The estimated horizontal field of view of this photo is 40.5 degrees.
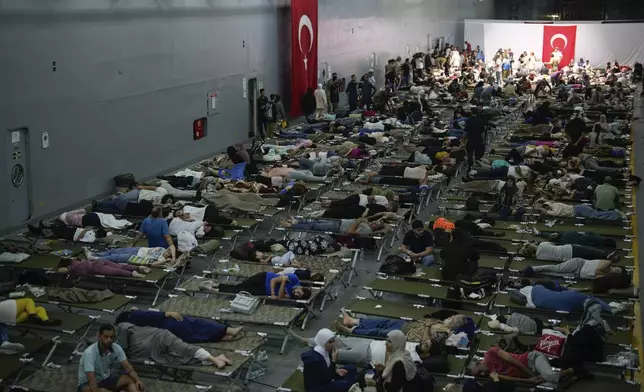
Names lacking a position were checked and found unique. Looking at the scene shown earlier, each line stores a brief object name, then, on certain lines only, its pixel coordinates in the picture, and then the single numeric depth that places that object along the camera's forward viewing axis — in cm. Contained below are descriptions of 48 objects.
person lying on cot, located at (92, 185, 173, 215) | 1541
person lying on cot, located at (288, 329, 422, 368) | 923
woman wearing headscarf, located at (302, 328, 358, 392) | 852
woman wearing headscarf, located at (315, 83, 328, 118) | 2708
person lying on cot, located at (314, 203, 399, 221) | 1437
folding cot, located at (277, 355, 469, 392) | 865
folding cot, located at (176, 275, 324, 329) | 1086
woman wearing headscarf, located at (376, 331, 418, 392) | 814
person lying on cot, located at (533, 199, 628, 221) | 1462
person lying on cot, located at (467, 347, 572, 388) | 880
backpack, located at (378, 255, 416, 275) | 1188
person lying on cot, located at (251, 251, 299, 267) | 1221
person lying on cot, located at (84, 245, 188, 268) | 1214
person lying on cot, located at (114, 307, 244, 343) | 961
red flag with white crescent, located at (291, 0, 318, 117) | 2603
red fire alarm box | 2089
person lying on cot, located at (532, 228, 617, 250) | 1296
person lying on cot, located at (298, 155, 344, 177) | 1783
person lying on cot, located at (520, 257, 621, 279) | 1173
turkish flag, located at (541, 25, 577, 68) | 4503
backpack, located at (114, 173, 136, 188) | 1741
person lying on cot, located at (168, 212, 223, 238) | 1340
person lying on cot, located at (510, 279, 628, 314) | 1045
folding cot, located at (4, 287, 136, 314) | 1055
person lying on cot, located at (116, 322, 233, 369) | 910
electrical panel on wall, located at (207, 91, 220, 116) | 2155
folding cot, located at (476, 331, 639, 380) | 912
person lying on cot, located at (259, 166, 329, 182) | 1739
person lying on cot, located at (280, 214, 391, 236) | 1374
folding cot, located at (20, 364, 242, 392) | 854
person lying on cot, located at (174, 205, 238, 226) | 1416
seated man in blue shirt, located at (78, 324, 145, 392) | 831
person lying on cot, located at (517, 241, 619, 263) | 1238
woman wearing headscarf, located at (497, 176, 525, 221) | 1476
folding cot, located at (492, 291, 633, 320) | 1032
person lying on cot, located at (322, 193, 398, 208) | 1483
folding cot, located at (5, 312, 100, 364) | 981
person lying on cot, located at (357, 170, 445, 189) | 1703
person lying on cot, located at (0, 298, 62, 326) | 995
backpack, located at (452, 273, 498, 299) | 1100
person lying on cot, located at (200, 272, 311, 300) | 1095
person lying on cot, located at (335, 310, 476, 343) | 957
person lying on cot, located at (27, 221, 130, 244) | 1352
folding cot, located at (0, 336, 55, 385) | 889
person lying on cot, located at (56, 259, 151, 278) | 1176
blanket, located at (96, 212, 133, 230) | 1420
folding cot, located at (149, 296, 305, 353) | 1023
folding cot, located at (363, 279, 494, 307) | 1093
